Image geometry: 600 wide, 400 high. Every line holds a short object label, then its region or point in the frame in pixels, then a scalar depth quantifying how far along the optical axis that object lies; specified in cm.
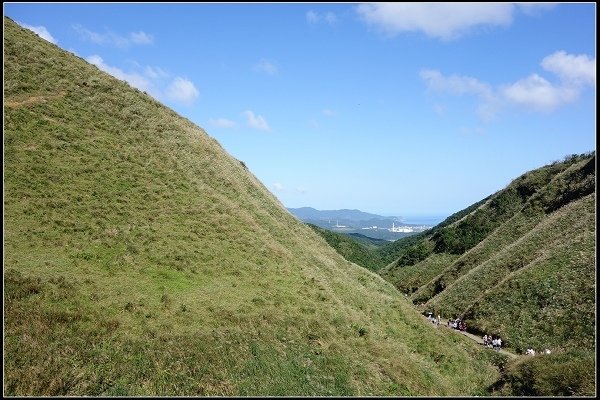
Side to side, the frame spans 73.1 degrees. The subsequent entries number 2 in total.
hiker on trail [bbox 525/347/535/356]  3428
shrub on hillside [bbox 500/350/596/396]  2159
